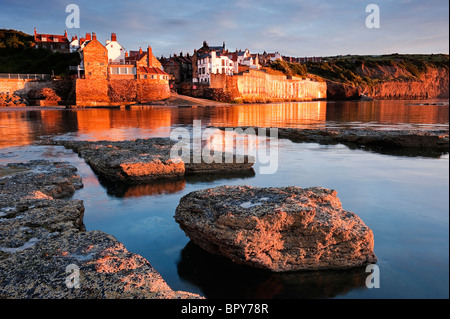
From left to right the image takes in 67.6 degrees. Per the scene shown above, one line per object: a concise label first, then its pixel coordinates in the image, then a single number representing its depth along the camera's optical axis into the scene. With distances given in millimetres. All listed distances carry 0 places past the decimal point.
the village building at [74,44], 90688
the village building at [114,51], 76625
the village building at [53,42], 90688
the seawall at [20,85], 62500
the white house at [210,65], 88062
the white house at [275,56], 134875
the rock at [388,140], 16203
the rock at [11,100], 58938
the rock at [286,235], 5262
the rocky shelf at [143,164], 10547
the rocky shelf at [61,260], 3537
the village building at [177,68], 91250
